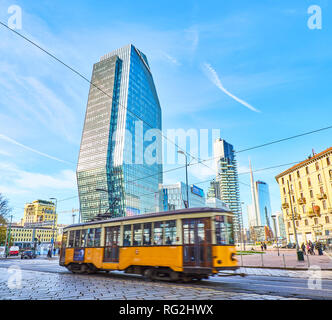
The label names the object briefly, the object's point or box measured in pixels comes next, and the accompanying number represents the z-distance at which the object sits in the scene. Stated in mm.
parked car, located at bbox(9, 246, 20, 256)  57969
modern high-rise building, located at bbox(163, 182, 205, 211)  115425
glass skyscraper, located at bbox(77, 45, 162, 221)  86750
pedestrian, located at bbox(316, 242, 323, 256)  29450
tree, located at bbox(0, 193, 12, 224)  39219
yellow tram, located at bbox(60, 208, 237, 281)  10711
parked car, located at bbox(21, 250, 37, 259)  42444
